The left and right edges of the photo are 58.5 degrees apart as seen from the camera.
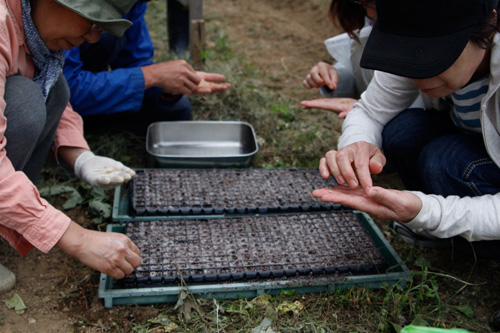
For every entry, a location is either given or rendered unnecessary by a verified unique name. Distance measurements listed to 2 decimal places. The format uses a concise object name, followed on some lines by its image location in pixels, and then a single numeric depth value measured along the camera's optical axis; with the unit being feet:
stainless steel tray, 8.80
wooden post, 10.91
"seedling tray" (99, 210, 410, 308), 5.57
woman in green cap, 4.60
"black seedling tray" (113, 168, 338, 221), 6.86
